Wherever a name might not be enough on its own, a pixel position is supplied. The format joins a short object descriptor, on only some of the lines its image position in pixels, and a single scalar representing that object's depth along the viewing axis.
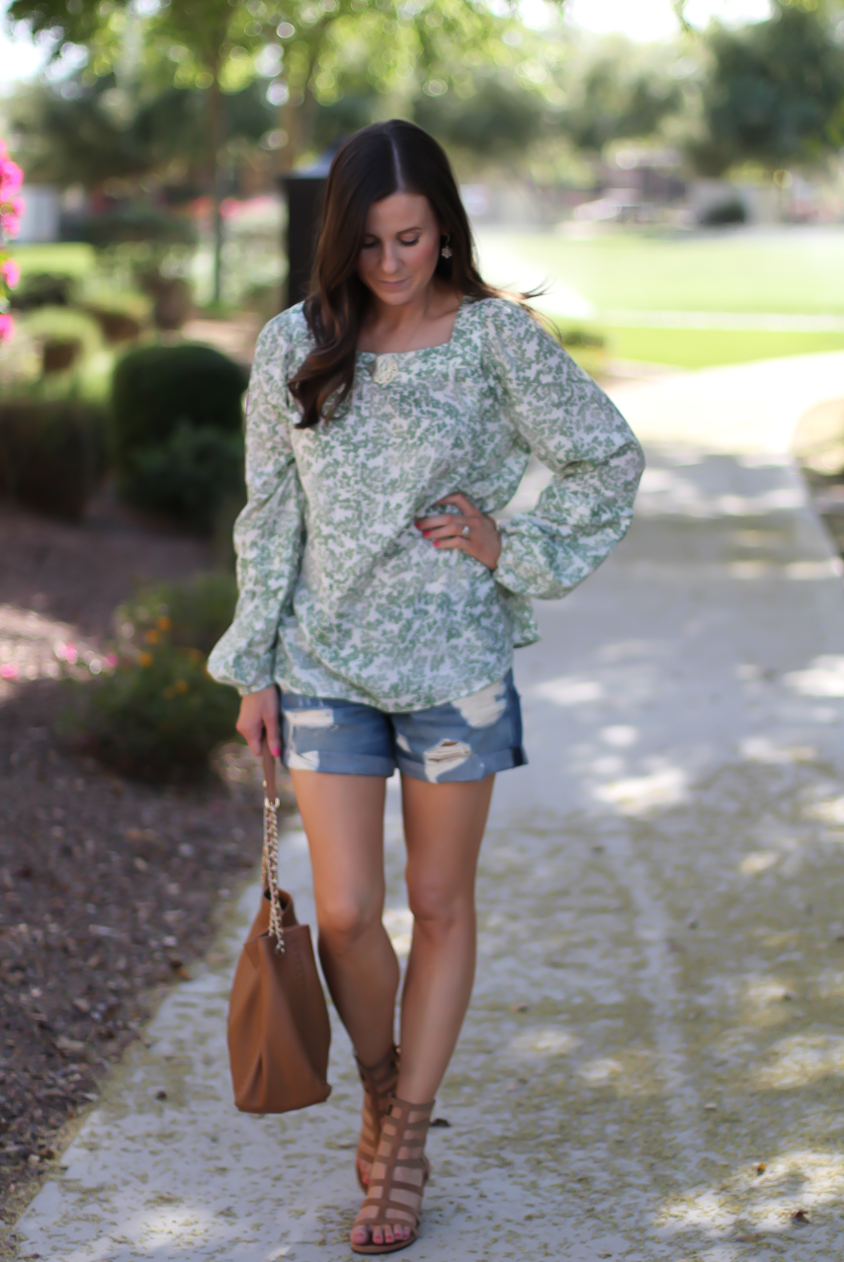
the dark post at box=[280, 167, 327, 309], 10.53
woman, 4.68
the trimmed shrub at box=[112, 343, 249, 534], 17.40
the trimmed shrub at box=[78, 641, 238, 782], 9.22
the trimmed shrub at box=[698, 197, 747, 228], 156.88
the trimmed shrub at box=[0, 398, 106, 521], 16.33
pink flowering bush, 8.47
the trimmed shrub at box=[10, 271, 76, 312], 38.39
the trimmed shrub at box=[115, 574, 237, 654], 10.75
